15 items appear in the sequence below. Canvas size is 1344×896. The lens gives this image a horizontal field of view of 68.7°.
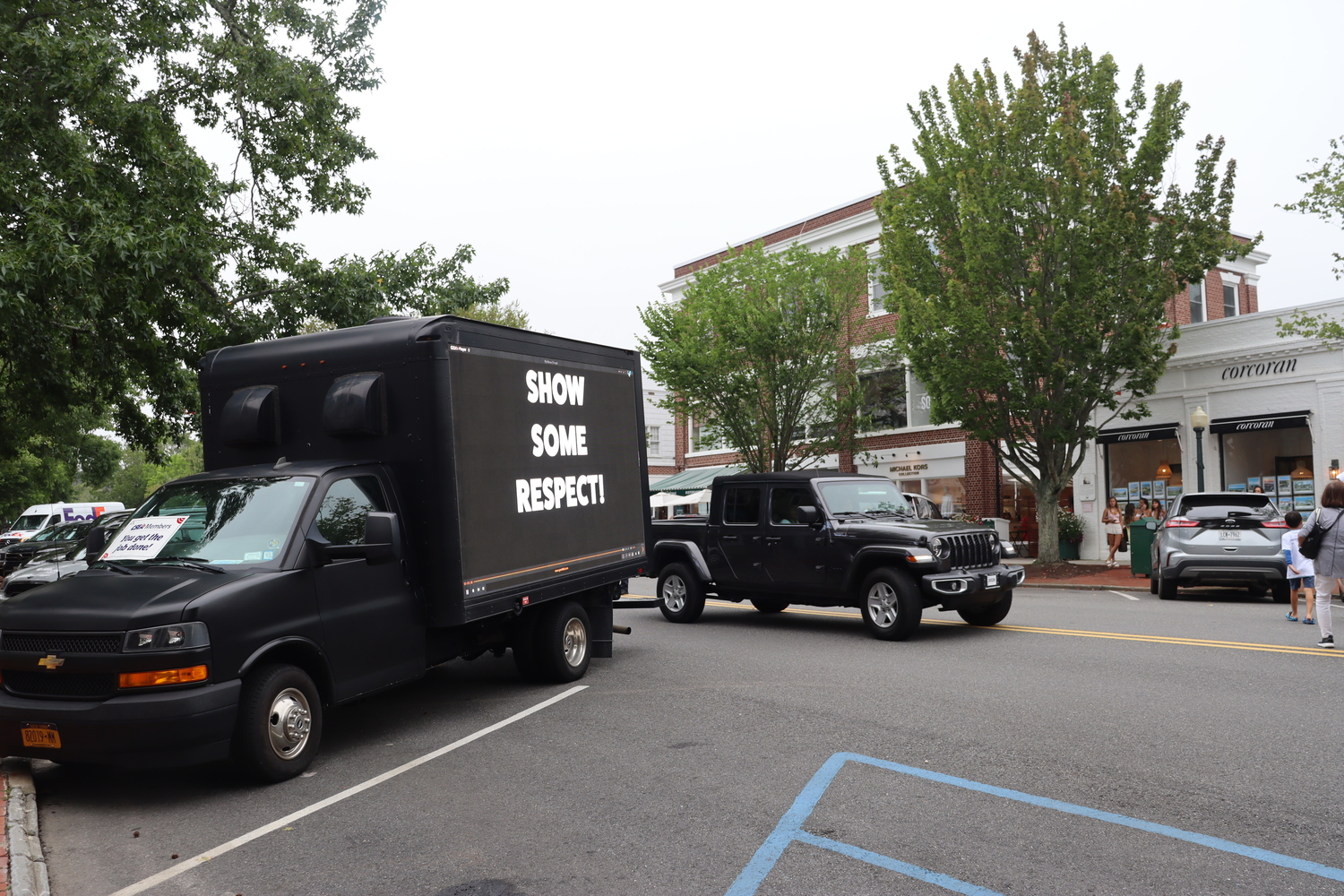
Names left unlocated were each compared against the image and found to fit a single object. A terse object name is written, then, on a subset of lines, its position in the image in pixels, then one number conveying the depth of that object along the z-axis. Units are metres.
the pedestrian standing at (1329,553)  10.00
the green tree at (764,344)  27.97
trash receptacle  20.33
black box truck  5.66
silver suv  15.09
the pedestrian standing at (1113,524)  23.50
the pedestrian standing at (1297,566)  12.09
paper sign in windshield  6.55
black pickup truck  10.93
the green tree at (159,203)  12.25
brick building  30.30
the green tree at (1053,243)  21.17
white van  37.81
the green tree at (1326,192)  19.05
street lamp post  21.56
